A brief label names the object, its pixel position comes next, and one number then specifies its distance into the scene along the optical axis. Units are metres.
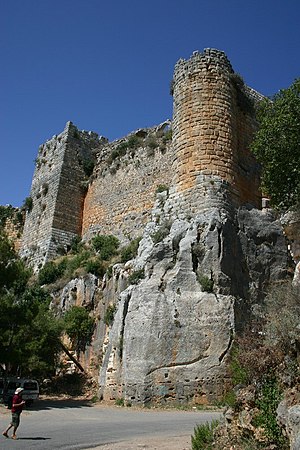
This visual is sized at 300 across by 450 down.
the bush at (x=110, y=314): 18.48
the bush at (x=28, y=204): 31.70
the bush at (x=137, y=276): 16.52
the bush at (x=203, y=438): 6.63
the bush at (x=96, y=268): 22.73
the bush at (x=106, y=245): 24.02
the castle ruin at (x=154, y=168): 17.67
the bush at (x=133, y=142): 28.22
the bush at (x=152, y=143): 26.73
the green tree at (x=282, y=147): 14.36
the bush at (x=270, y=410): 5.84
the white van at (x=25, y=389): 16.23
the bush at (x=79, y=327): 20.62
